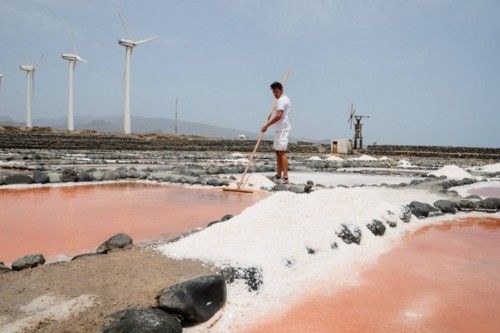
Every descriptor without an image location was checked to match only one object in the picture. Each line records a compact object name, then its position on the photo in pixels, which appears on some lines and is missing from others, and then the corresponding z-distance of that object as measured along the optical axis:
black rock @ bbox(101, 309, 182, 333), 1.80
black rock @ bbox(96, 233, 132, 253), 3.04
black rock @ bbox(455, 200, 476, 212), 5.64
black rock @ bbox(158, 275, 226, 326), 2.05
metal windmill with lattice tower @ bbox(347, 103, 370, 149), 33.03
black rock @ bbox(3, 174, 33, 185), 7.19
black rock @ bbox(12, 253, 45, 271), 2.57
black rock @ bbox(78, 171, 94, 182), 7.91
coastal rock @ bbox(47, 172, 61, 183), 7.59
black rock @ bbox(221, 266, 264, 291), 2.51
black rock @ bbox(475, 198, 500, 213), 5.69
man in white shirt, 7.46
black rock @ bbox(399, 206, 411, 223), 4.66
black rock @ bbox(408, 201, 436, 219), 5.01
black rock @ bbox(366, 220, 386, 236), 3.98
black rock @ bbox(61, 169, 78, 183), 7.70
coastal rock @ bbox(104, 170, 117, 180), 8.23
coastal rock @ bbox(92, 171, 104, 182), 8.09
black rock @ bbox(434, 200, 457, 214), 5.38
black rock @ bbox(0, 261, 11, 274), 2.51
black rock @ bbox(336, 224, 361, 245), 3.60
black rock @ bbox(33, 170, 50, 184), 7.43
